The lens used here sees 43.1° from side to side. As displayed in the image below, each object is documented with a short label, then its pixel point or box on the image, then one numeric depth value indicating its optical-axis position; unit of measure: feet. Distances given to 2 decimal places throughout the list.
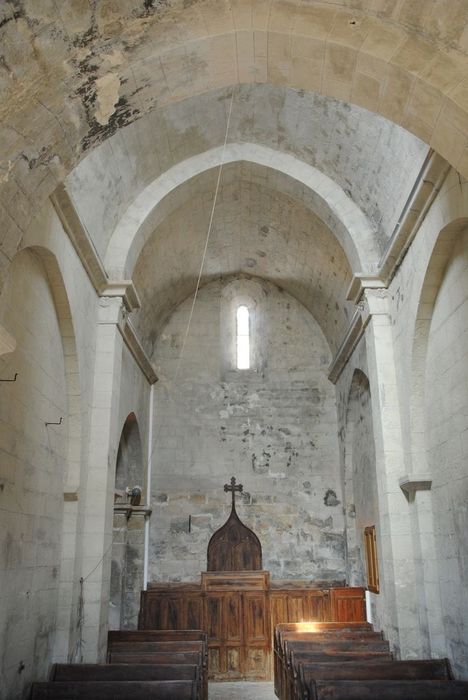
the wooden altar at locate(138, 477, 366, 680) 37.09
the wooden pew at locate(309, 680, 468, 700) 18.95
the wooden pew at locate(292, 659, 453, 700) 21.77
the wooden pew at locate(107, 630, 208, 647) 30.22
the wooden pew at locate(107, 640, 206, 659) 27.22
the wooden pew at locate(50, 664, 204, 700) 22.38
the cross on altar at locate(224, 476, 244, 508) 42.29
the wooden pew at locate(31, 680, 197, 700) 19.94
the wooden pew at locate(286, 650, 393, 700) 24.43
